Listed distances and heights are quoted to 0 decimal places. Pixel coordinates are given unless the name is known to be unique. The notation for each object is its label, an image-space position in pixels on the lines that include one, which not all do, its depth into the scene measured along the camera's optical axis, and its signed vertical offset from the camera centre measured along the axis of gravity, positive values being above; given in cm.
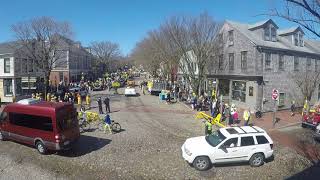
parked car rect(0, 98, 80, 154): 1067 -208
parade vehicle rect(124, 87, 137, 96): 3087 -133
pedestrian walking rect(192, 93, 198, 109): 2208 -199
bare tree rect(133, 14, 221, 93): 2278 +378
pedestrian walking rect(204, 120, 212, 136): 1317 -262
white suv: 985 -291
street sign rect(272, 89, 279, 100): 1516 -76
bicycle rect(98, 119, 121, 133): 1470 -291
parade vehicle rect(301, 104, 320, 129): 1552 -250
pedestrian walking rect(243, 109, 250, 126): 1556 -227
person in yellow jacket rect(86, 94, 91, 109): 2209 -192
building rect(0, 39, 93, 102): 2717 +99
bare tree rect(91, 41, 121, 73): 6815 +902
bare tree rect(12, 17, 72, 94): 2586 +416
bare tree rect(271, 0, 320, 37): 657 +220
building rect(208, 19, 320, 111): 2064 +196
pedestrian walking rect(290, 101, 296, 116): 2057 -225
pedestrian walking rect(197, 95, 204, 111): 2186 -216
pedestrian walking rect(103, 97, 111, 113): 1958 -178
